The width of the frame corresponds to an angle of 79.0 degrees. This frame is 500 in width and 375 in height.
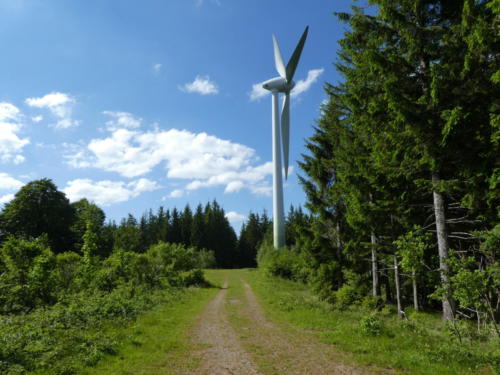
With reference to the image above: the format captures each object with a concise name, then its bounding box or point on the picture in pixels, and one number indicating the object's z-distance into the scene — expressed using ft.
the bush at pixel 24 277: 48.36
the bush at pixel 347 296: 49.29
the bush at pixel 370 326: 30.78
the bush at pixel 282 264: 116.57
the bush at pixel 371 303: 46.44
